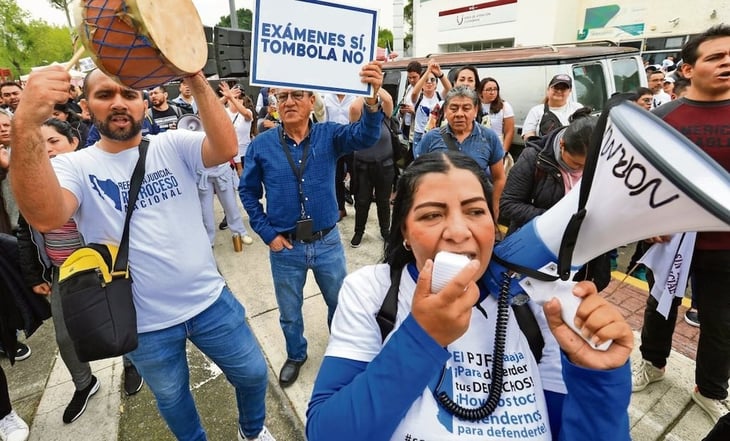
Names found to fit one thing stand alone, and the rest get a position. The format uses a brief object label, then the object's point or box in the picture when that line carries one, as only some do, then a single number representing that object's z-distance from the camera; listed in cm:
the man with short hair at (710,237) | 202
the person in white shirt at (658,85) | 631
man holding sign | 240
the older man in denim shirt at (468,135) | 307
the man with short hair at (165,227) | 163
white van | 555
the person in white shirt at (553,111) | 442
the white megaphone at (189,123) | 418
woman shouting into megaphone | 79
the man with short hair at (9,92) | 591
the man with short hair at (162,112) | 480
